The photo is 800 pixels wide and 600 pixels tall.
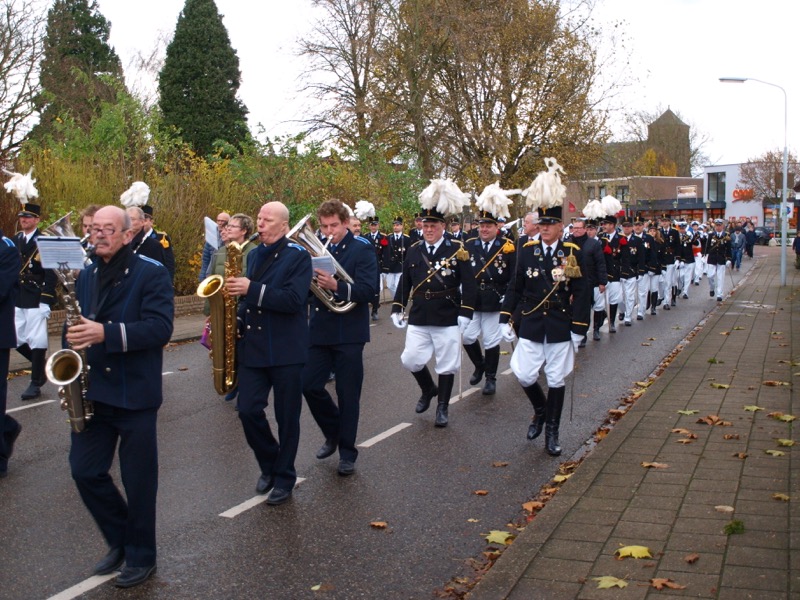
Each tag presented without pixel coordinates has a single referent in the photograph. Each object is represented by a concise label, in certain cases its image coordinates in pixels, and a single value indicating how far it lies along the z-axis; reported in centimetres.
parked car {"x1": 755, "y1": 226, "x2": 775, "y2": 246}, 8038
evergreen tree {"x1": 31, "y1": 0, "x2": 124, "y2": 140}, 3597
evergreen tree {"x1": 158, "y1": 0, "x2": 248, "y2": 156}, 4388
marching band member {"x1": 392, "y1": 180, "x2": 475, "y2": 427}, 887
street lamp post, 3043
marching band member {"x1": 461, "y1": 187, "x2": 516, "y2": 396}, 1059
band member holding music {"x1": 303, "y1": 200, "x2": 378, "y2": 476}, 693
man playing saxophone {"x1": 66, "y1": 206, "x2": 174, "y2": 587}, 471
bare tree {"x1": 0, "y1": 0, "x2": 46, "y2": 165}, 3200
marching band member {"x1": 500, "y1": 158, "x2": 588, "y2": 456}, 776
